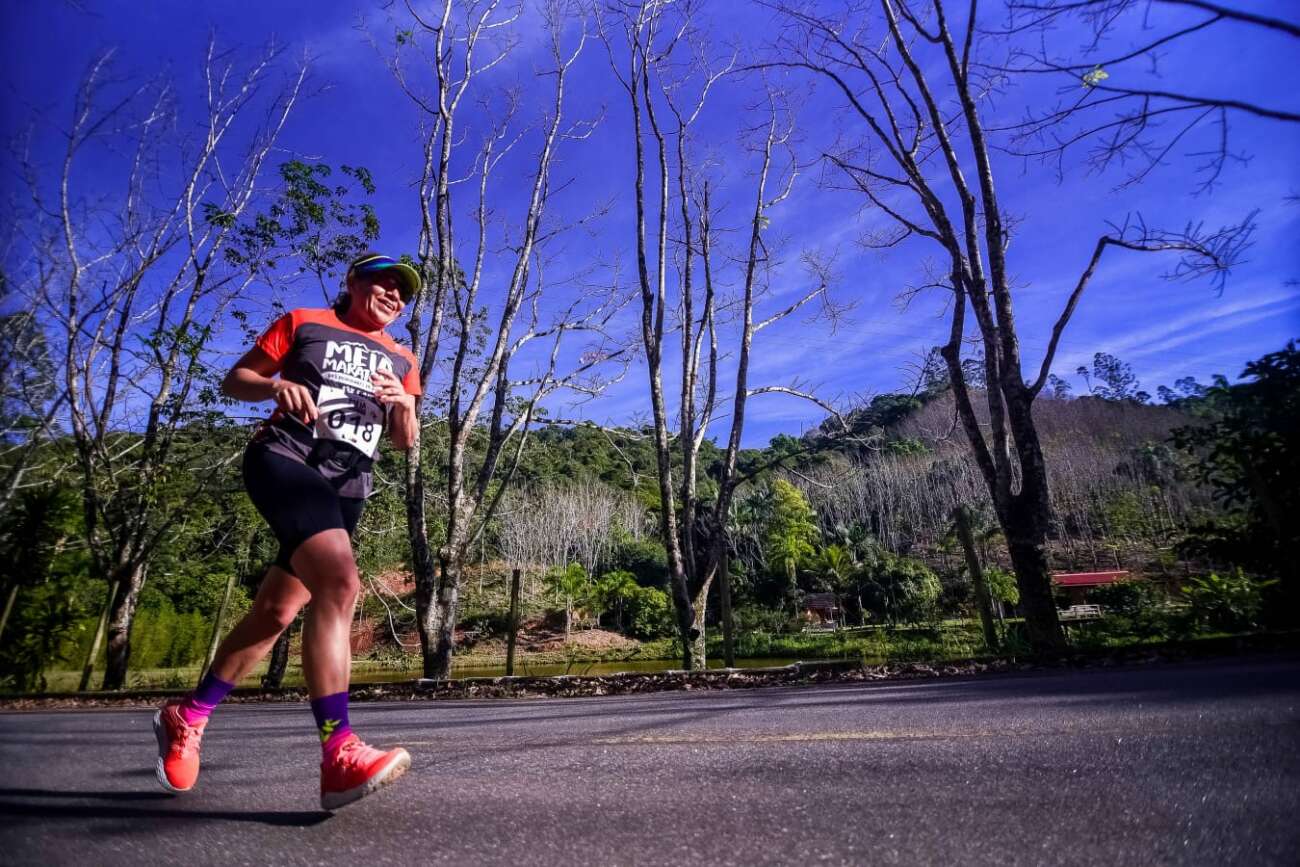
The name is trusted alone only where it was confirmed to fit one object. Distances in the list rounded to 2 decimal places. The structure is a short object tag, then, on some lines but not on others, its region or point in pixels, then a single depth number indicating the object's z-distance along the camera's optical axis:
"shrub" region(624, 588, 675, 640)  32.62
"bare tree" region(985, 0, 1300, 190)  2.52
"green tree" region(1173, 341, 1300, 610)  6.25
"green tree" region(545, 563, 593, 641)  32.98
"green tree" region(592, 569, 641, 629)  34.31
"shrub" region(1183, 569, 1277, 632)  7.68
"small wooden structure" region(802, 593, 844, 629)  32.19
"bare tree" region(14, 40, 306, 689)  11.17
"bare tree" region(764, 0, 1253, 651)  6.69
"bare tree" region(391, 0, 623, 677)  9.53
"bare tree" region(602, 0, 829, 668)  9.61
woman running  1.68
